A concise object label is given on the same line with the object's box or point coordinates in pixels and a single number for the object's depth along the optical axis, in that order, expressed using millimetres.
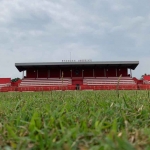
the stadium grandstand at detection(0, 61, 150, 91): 29844
